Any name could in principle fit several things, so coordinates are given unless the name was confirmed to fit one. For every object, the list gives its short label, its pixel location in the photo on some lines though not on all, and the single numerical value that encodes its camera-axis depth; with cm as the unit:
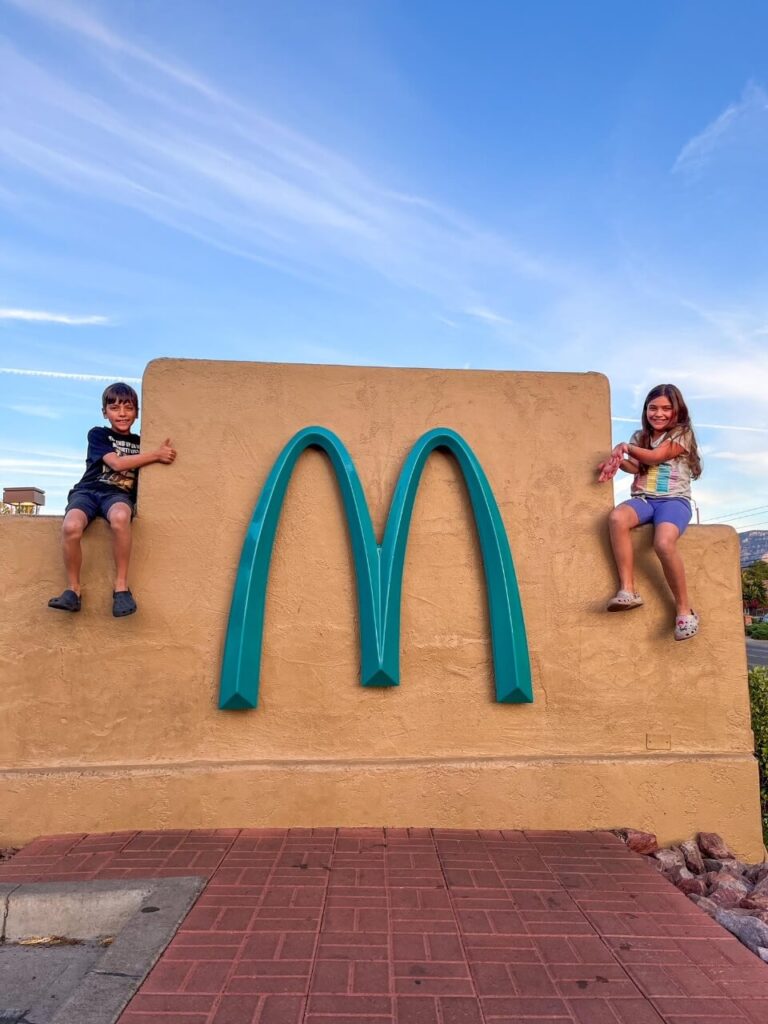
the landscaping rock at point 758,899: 369
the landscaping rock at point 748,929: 319
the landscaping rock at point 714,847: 438
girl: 450
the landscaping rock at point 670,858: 415
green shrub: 531
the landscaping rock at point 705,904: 354
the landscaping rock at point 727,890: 375
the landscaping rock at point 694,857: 431
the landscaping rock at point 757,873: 417
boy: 434
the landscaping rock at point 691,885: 384
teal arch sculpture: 442
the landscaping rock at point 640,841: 434
